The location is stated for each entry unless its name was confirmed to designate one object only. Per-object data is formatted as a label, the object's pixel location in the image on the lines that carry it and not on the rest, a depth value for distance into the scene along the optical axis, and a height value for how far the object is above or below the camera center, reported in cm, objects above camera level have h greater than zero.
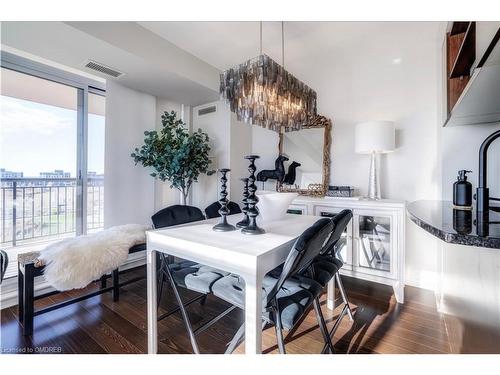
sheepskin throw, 172 -55
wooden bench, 168 -74
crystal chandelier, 167 +71
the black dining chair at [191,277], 137 -57
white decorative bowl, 165 -12
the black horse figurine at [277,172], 303 +20
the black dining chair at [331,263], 152 -55
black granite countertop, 64 -12
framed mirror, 289 +39
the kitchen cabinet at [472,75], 86 +47
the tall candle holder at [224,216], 143 -18
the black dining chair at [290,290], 105 -56
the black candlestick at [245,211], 139 -14
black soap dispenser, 117 -2
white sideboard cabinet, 214 -51
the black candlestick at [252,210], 135 -13
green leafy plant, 282 +39
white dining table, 99 -31
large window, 234 +33
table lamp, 228 +49
